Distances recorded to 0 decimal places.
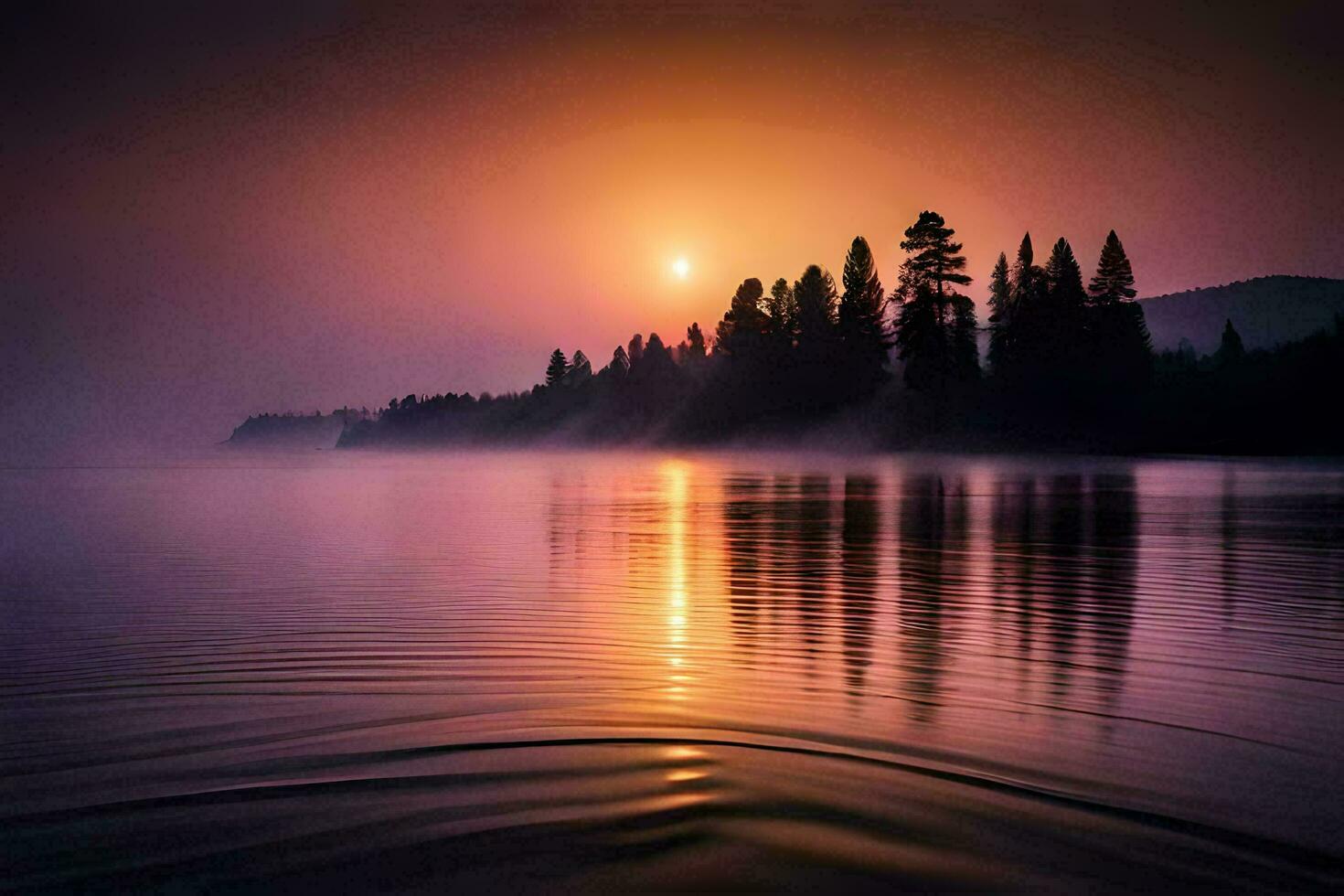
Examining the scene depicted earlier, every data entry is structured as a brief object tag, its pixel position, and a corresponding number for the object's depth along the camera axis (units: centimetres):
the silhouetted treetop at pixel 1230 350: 11025
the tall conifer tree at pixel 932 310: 10788
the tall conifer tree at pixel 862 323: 12850
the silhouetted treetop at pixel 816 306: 13475
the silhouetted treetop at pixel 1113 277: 11669
